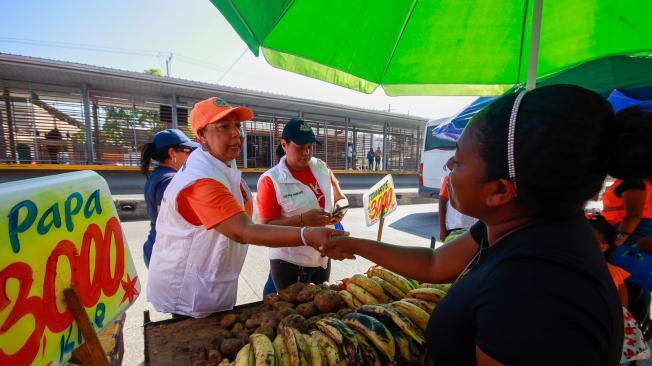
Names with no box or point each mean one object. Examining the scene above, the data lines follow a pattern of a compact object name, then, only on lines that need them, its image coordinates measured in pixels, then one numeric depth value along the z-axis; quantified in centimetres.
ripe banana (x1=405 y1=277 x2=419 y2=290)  213
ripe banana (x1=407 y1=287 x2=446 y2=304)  180
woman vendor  72
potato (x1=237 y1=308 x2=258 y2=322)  190
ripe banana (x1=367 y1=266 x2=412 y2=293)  209
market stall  136
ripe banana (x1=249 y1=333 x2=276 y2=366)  127
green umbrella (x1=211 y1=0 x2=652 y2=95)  215
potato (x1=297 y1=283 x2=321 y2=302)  200
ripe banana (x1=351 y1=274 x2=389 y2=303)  198
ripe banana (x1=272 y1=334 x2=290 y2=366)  130
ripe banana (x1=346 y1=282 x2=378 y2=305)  191
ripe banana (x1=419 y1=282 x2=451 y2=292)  194
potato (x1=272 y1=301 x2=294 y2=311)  189
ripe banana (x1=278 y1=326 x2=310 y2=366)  129
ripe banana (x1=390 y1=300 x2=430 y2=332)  158
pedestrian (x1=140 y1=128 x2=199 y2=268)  283
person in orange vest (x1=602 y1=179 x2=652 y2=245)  293
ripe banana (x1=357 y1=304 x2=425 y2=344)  146
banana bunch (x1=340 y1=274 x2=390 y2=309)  192
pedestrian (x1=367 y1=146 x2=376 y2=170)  1825
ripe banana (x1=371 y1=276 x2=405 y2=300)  202
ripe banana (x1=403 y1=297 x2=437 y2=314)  169
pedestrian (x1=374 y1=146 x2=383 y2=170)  1886
